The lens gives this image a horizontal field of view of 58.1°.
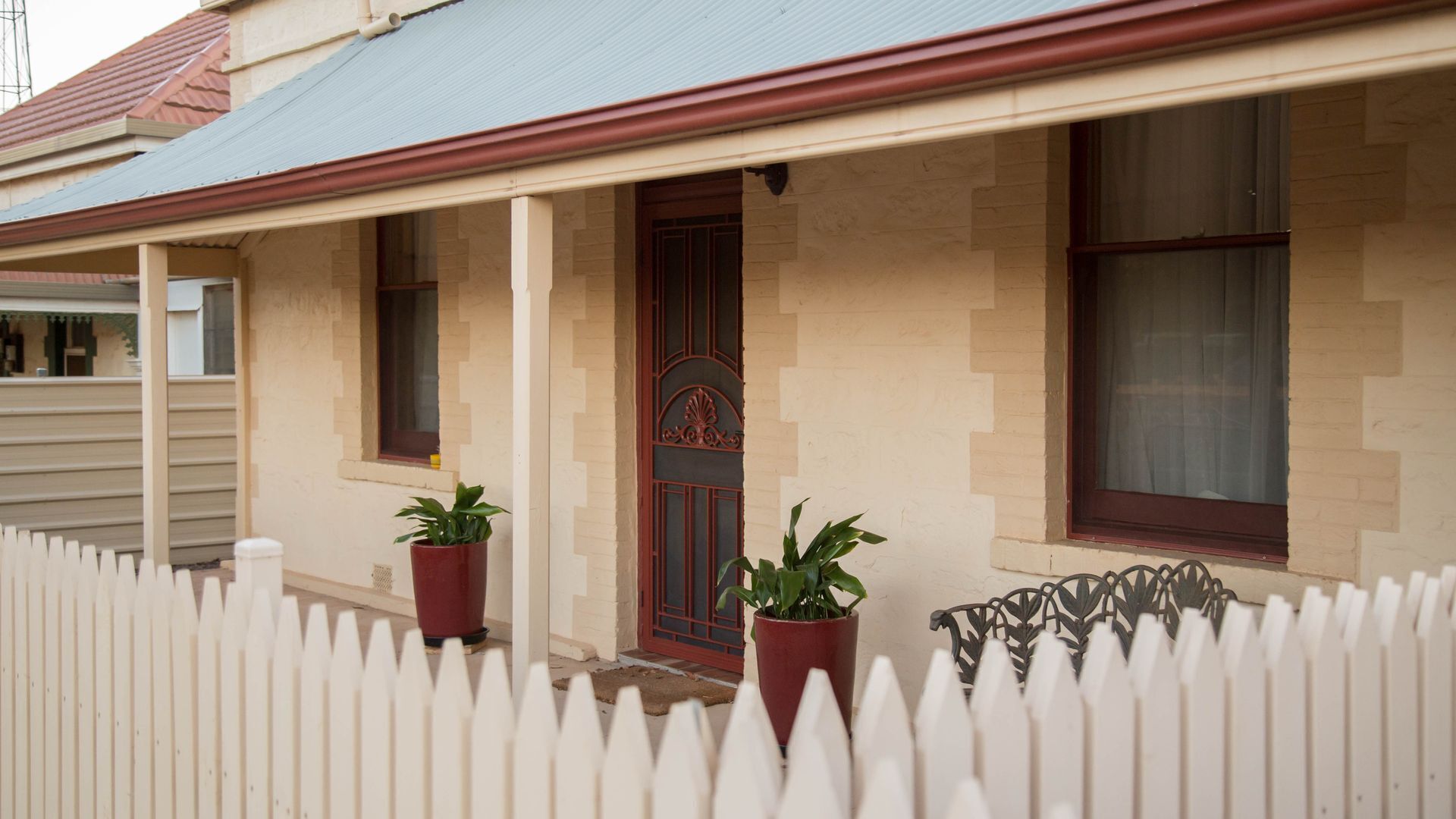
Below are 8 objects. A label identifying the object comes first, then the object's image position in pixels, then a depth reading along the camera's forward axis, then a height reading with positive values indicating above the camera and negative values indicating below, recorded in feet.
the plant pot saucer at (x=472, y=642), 24.91 -4.84
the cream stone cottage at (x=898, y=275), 13.87 +1.64
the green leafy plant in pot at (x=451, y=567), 24.67 -3.35
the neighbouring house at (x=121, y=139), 46.57 +8.86
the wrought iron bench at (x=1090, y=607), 14.06 -2.37
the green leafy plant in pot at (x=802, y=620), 17.34 -3.07
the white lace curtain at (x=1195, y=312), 16.20 +1.00
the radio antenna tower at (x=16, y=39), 119.24 +32.42
